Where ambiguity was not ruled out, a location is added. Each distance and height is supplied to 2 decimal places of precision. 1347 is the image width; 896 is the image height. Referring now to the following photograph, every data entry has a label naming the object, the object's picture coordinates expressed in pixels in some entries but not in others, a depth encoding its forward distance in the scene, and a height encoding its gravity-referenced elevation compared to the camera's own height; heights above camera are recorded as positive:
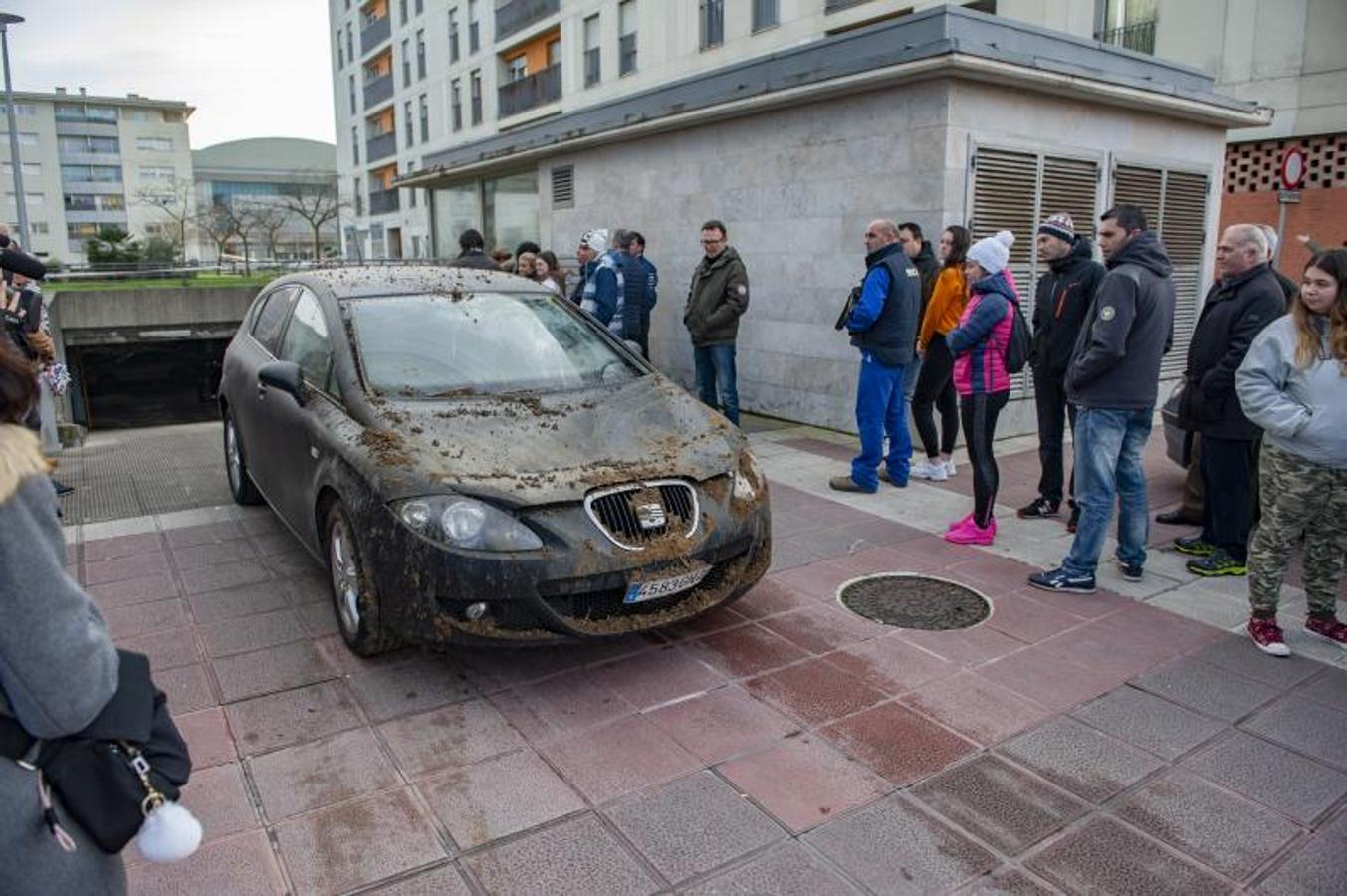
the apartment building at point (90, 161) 80.44 +9.94
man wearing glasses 8.48 -0.30
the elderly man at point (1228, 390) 5.05 -0.64
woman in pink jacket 5.67 -0.44
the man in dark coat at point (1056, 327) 5.86 -0.35
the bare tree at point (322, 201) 45.63 +4.48
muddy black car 3.67 -0.81
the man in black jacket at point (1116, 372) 4.75 -0.50
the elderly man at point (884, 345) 6.77 -0.53
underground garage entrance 20.09 -2.34
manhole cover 4.70 -1.68
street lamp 20.22 +2.86
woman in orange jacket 7.00 -0.69
